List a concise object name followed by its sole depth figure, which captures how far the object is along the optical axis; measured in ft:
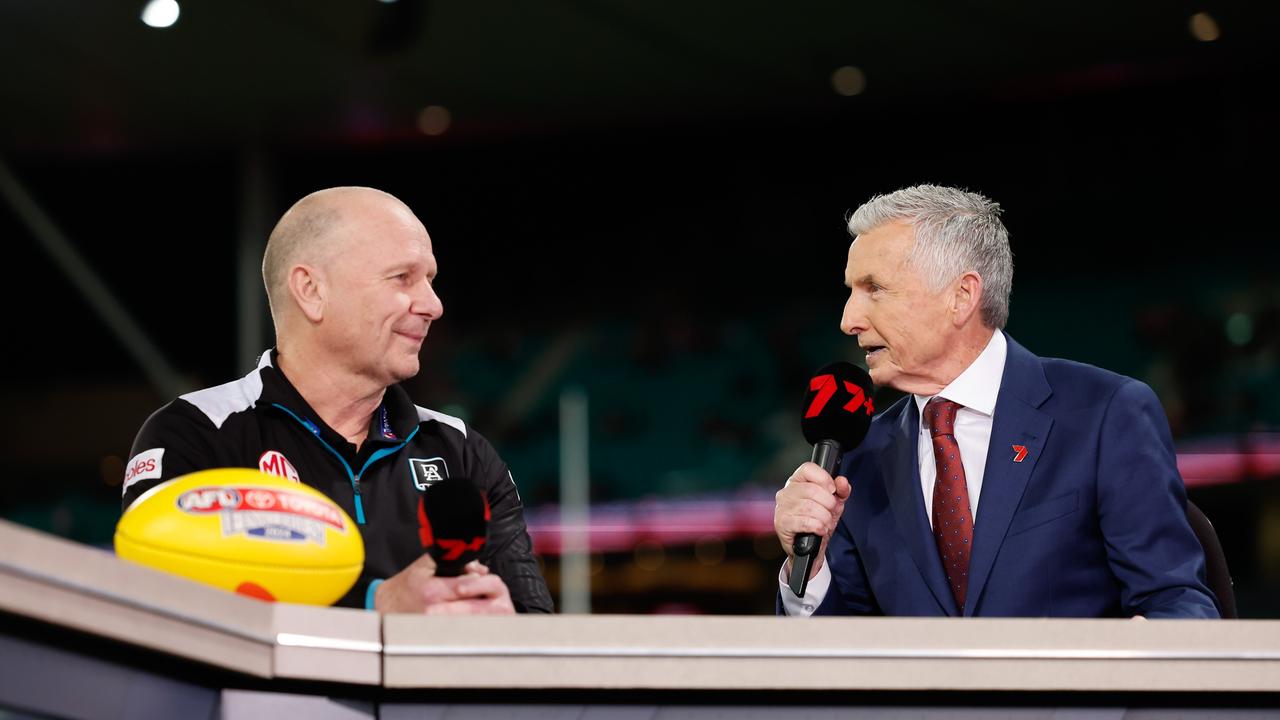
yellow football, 11.40
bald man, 13.23
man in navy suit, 12.96
